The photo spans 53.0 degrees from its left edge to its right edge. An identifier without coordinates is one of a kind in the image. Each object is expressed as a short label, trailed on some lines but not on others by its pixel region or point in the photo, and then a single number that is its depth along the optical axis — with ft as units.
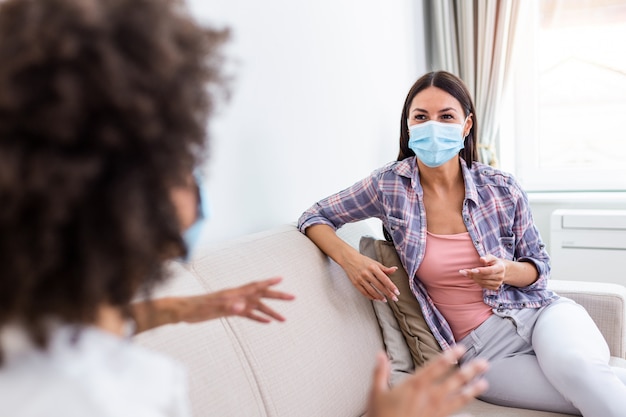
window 10.42
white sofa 3.87
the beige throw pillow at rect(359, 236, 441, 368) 5.75
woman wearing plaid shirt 5.33
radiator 9.20
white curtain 10.05
